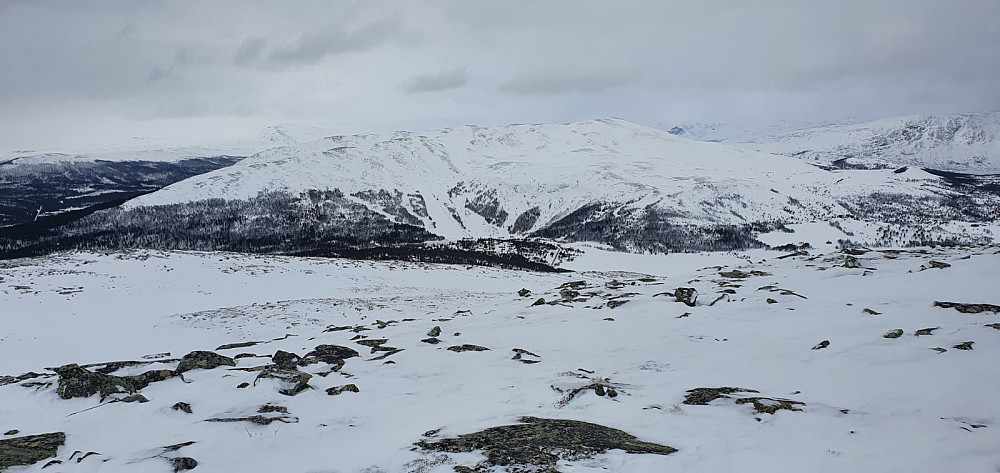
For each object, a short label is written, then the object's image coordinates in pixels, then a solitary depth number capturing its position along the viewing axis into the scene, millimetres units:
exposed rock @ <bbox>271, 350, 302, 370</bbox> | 19031
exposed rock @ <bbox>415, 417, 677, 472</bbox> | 9234
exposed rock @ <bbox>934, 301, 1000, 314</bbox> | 19527
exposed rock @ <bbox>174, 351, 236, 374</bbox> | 17344
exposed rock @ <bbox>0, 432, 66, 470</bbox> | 10251
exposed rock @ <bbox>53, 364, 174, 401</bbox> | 14922
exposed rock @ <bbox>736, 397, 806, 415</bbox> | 11727
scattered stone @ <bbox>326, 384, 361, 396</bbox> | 15099
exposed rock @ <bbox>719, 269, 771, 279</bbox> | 38728
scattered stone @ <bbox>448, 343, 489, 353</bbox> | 21569
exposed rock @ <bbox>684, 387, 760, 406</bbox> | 13031
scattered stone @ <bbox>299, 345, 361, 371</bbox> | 19219
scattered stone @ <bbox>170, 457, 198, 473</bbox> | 9820
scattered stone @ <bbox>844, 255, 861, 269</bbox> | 34188
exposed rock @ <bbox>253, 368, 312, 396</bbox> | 14846
